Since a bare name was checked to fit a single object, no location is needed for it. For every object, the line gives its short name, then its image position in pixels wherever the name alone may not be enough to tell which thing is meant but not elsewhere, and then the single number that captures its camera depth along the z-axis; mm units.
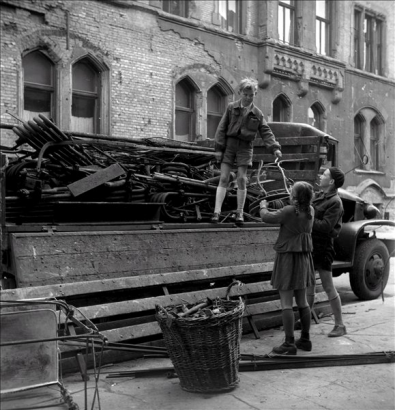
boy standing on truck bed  6809
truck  5023
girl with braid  5387
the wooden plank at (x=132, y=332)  5043
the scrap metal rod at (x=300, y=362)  4800
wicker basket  4238
